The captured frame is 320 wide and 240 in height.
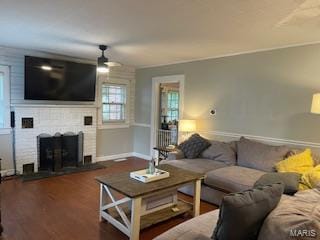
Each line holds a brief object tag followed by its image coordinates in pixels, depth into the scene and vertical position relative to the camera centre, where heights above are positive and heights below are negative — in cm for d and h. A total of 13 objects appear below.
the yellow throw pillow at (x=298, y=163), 318 -70
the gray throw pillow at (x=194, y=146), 440 -72
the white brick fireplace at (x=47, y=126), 465 -50
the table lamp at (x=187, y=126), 485 -39
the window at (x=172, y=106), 693 +0
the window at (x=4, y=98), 450 +3
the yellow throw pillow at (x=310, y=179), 275 -77
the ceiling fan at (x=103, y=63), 400 +66
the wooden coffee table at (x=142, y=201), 243 -110
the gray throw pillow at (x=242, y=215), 135 -59
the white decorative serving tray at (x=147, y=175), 275 -82
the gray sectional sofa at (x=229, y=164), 334 -91
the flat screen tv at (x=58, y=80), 463 +44
